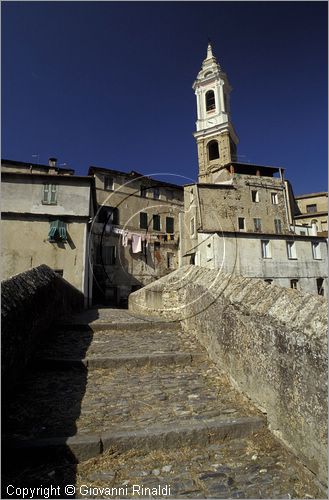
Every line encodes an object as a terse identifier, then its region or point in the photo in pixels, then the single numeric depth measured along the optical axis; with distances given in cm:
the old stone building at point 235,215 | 2567
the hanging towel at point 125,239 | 3066
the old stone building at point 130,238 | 2998
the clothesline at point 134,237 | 3073
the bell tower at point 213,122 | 4078
